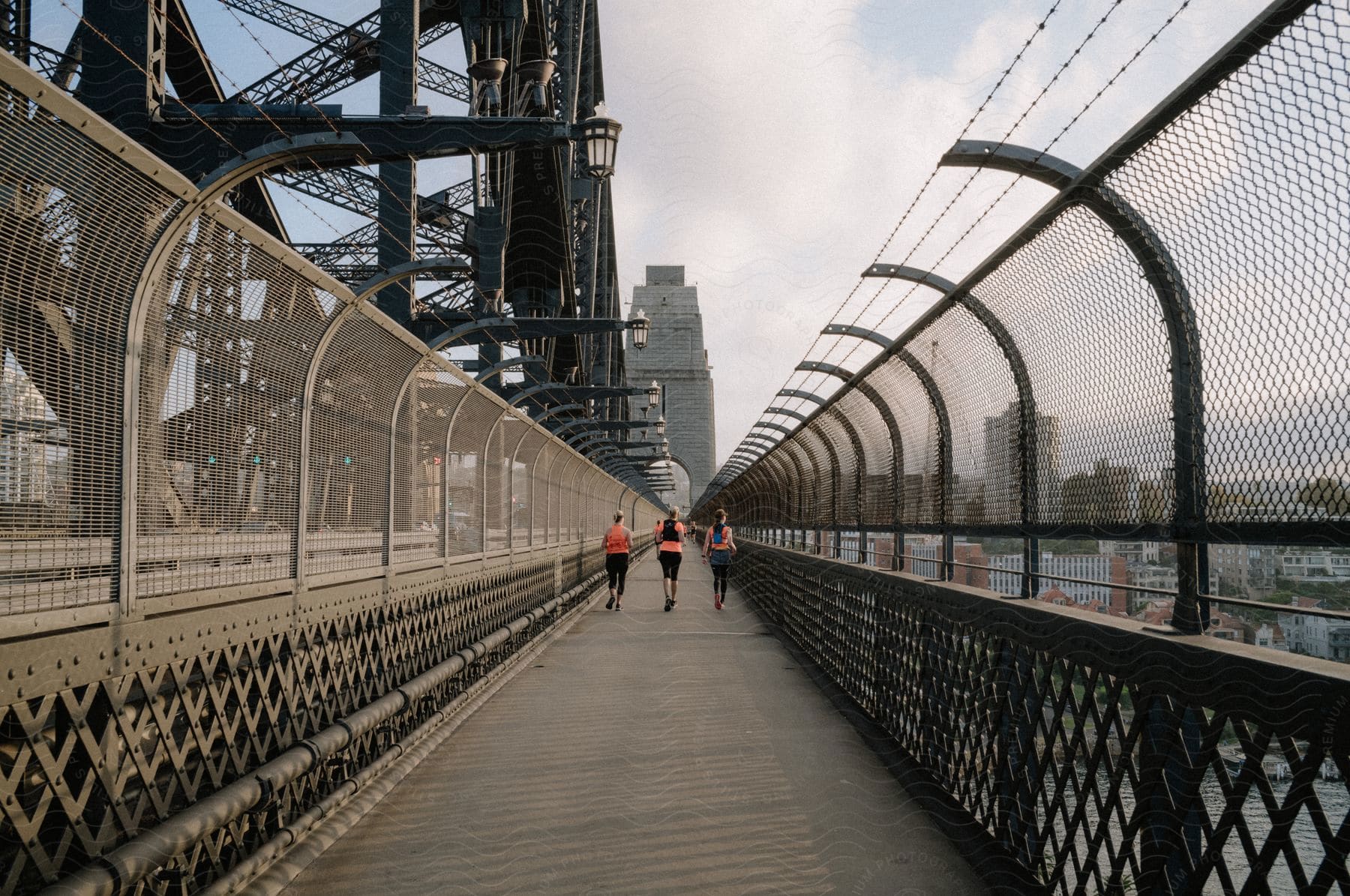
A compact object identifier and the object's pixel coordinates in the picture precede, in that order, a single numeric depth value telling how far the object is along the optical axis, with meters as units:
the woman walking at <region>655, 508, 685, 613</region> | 16.39
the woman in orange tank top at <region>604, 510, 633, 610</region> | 16.69
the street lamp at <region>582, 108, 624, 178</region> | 9.25
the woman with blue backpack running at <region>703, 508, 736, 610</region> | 16.92
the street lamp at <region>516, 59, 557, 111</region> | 11.02
